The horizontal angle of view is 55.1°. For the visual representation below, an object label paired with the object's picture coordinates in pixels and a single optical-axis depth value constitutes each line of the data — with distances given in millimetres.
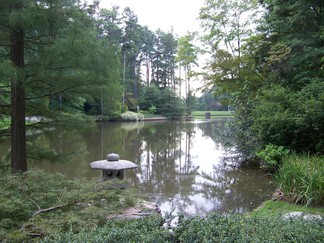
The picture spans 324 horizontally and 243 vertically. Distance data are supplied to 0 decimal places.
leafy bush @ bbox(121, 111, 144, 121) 31969
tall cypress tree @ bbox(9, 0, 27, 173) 4773
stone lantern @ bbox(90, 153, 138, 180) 5246
